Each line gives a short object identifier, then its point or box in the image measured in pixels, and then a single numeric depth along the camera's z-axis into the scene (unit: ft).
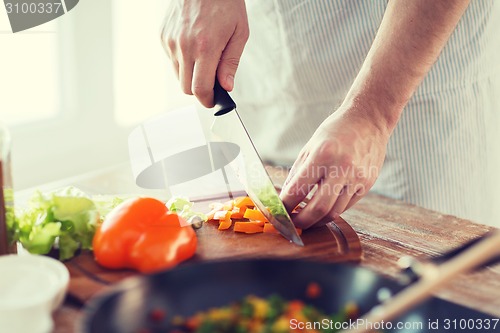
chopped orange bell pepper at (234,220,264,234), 3.92
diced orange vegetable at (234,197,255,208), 4.23
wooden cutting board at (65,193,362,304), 3.33
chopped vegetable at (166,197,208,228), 3.99
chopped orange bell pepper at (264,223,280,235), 3.94
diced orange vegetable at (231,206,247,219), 4.11
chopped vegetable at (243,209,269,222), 4.02
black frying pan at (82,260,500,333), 2.55
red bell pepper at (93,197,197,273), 3.32
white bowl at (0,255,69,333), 2.62
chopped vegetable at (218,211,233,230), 3.97
